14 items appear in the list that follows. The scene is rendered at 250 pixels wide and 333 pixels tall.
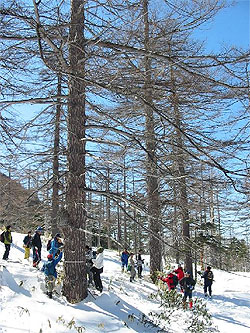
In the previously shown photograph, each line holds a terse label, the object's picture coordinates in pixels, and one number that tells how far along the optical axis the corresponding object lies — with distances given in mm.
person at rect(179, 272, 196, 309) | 12016
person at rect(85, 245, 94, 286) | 9812
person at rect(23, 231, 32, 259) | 13303
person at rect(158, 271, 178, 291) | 11328
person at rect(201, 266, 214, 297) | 13952
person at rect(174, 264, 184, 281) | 12591
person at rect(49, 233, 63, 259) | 10093
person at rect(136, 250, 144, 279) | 15277
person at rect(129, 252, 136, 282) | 13148
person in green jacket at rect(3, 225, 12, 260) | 12047
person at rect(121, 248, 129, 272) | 15994
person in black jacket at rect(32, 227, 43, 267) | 12231
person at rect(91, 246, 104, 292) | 9127
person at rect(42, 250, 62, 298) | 7815
